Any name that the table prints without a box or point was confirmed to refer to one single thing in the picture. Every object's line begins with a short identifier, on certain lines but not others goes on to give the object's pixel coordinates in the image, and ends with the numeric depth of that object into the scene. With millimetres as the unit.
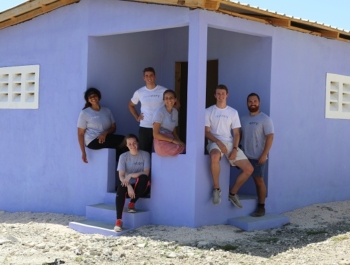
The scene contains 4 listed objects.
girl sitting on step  8609
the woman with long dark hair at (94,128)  9759
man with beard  9336
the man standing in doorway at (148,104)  9414
